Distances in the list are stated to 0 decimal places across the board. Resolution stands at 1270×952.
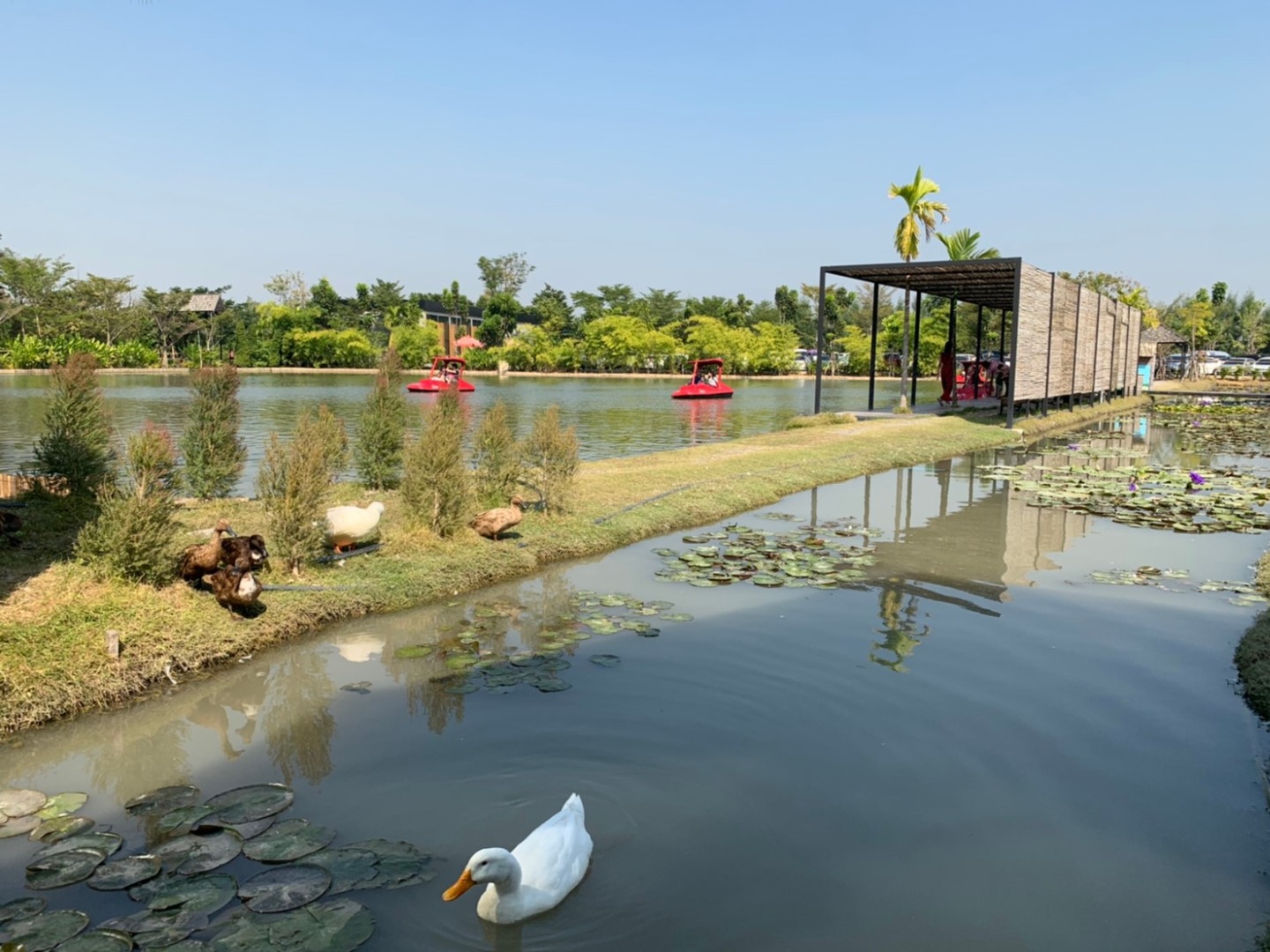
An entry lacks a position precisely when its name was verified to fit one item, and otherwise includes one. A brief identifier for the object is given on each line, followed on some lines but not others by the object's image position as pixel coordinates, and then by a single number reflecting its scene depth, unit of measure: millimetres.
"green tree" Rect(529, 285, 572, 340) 67375
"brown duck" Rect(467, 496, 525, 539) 8375
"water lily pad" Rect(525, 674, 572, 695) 5508
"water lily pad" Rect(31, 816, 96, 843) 3885
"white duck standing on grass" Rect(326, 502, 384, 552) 7312
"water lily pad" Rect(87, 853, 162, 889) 3500
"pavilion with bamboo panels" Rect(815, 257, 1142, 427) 20016
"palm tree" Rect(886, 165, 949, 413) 24500
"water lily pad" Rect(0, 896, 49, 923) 3285
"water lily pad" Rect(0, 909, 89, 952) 3133
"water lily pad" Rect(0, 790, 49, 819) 4059
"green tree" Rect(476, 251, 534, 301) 84438
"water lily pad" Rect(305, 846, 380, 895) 3527
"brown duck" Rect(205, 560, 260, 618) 6016
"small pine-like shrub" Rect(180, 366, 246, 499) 9750
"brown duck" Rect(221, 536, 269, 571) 6105
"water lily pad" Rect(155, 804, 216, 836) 3961
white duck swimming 3270
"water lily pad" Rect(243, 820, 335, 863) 3709
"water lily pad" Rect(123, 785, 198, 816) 4137
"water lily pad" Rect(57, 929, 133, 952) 3105
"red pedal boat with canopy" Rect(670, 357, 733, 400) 36875
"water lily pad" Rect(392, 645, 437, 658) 6084
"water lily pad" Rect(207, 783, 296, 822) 4049
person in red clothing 26578
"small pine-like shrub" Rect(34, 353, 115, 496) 8891
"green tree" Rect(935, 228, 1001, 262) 27234
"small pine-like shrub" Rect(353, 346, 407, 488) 10852
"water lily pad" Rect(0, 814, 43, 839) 3908
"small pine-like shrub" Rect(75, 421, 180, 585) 5973
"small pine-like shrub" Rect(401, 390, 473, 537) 8148
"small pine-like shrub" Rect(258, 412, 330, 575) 6785
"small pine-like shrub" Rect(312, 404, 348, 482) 9125
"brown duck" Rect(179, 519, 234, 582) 6203
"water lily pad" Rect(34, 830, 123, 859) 3756
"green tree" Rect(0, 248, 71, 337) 50375
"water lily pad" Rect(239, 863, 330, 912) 3381
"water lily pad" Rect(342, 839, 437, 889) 3570
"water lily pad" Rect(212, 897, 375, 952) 3158
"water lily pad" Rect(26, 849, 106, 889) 3512
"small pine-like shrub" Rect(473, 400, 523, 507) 9562
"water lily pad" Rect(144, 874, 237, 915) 3371
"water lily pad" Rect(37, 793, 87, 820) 4070
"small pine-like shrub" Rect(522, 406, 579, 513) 9523
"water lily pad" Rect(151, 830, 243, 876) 3643
